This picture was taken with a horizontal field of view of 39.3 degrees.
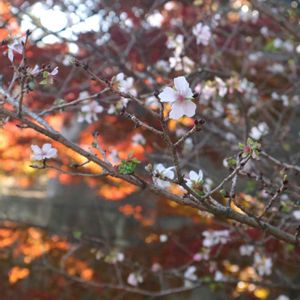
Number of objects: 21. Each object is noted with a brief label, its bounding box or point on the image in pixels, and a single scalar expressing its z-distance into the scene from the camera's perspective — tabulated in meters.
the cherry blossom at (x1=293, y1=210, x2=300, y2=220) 2.45
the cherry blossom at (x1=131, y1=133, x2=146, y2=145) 3.25
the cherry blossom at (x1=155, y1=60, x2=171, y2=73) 3.45
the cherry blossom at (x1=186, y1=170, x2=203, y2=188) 1.42
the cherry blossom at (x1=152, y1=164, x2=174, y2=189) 1.42
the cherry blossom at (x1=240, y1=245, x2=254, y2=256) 3.24
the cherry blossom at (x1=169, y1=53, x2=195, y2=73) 2.77
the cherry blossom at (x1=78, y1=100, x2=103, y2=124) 2.49
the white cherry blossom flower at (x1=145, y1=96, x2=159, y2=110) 2.87
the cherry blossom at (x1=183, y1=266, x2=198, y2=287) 3.35
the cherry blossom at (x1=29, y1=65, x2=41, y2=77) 1.49
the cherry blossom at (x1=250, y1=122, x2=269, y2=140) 2.51
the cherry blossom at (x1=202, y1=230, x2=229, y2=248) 3.21
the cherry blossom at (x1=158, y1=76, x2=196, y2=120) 1.20
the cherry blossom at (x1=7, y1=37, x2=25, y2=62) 1.62
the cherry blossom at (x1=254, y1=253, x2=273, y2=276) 2.86
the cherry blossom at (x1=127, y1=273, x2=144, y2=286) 2.99
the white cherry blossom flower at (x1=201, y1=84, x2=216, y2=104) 2.66
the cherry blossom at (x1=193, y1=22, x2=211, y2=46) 2.84
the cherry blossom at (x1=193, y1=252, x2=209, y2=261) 3.22
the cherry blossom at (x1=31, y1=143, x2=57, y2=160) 1.53
